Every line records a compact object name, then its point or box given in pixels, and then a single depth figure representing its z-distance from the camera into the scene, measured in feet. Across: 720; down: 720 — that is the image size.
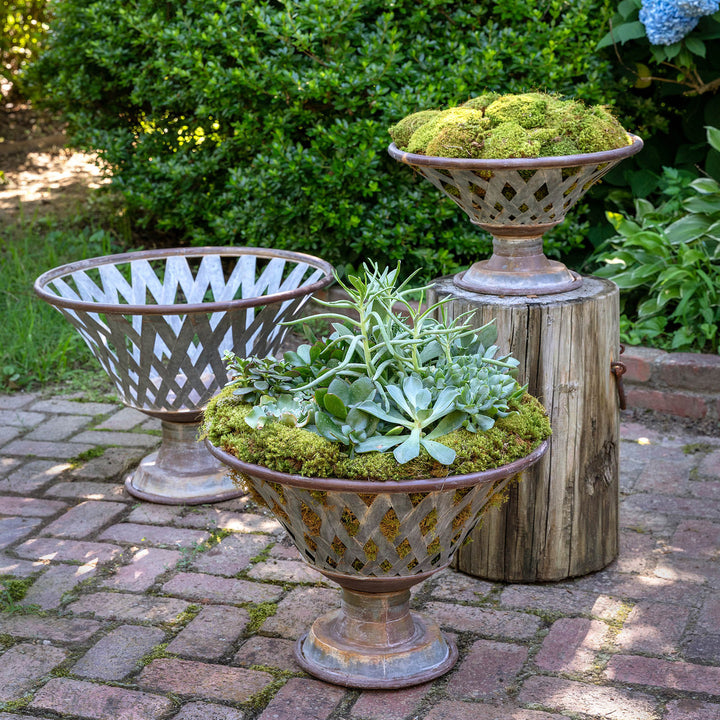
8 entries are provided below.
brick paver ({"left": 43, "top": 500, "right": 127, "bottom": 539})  11.62
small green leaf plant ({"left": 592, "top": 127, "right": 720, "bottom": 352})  15.28
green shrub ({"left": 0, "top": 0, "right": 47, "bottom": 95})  26.07
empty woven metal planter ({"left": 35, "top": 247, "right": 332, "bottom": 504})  11.30
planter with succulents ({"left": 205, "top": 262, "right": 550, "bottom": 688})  7.38
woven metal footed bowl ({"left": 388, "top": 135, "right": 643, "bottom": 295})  9.15
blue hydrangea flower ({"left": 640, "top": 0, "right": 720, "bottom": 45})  14.25
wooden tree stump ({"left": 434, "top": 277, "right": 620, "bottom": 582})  9.66
